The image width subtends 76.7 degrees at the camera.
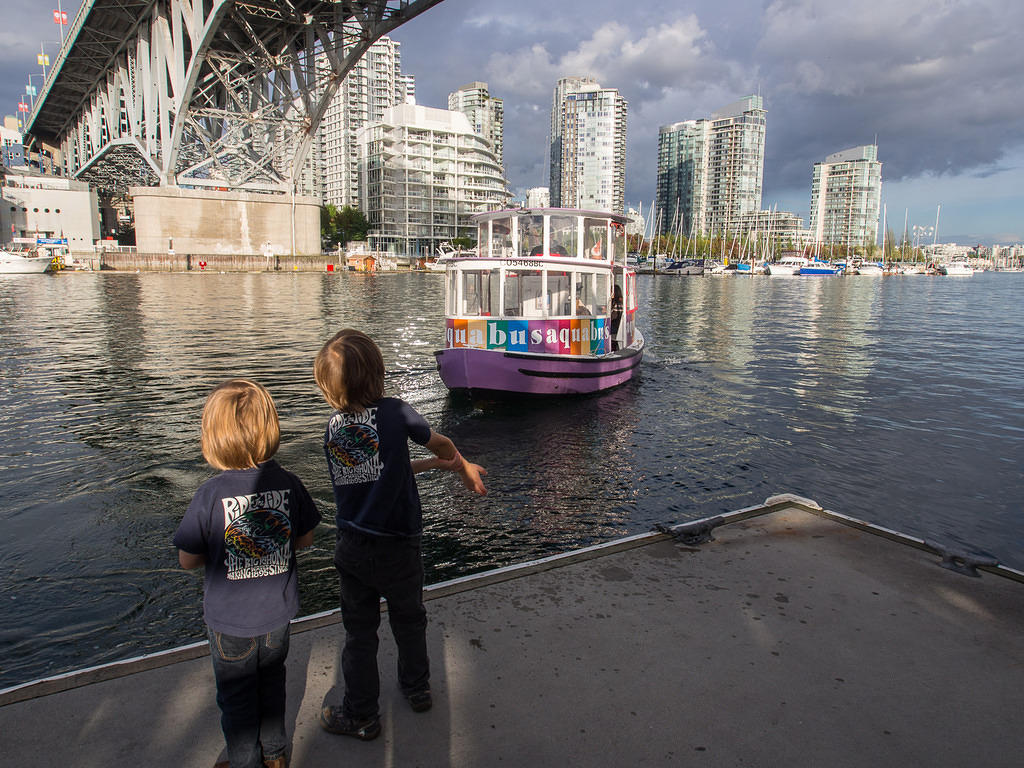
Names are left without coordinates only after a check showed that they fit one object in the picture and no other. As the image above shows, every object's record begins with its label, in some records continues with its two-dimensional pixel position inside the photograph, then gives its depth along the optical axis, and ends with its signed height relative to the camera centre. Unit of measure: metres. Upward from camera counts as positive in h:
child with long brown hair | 3.12 -1.08
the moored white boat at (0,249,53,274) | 65.31 +1.91
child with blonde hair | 2.71 -1.17
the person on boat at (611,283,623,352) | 16.78 -0.60
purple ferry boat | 13.42 -0.44
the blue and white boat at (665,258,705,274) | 118.12 +3.60
